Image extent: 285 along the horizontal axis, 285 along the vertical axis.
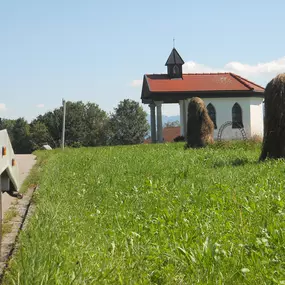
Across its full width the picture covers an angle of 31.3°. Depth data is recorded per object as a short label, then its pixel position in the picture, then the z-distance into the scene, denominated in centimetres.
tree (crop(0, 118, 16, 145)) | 8868
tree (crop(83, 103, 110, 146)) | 7738
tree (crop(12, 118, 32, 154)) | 8131
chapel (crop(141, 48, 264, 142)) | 4253
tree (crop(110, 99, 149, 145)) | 7488
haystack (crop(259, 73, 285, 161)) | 1192
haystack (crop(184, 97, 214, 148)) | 2186
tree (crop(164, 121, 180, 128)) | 13042
